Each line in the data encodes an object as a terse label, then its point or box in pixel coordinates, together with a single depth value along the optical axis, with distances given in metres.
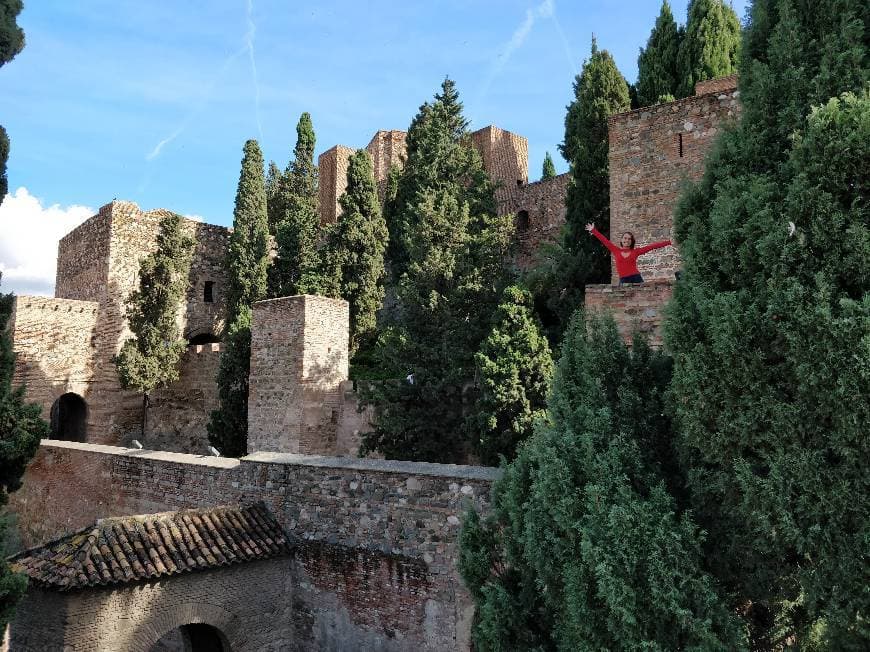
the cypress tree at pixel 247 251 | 17.06
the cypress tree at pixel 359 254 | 17.88
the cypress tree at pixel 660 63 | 17.55
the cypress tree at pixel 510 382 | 11.66
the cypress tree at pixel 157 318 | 17.78
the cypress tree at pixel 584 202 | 13.36
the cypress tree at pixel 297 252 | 17.94
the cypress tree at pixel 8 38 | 6.40
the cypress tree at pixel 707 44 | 16.75
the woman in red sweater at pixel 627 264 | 7.41
